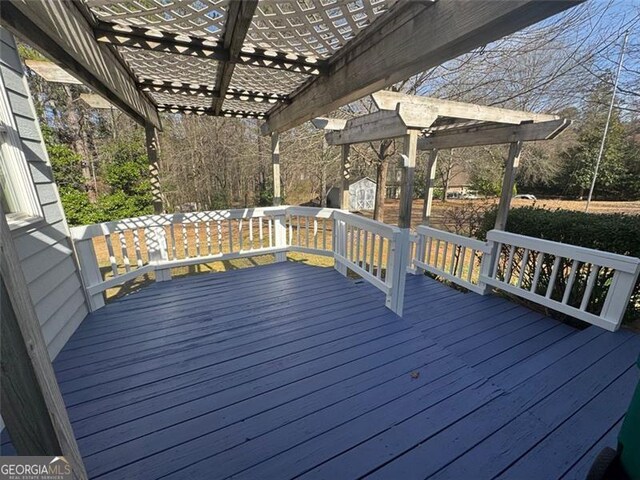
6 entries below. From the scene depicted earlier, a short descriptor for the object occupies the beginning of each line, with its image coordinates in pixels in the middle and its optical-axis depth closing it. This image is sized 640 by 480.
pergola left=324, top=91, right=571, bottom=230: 2.92
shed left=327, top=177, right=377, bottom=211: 16.73
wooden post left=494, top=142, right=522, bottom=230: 3.79
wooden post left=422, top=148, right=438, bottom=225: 4.96
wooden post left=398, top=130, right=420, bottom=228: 3.09
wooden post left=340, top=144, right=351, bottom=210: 4.22
